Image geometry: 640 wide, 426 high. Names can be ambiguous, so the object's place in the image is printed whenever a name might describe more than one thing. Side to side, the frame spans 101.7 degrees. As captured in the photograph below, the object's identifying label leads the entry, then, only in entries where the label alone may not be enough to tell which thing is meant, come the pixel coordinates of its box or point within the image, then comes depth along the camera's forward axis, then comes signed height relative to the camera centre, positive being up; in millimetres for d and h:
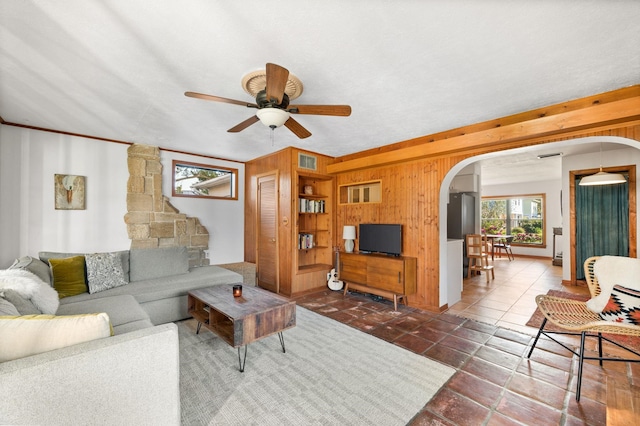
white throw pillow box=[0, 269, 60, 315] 1819 -528
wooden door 4477 -333
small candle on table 2615 -766
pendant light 3793 +523
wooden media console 3645 -892
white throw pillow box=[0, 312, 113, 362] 1088 -522
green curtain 4605 -129
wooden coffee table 2115 -879
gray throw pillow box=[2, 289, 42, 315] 1611 -563
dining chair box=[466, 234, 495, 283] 5246 -778
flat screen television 3895 -372
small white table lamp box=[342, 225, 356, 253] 4430 -362
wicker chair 1868 -843
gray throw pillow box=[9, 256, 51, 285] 2482 -503
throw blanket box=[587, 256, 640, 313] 2123 -516
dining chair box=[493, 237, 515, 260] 7907 -989
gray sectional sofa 965 -696
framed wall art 3488 +319
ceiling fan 1837 +850
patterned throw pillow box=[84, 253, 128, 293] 2925 -658
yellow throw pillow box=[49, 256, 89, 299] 2760 -662
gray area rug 1674 -1287
